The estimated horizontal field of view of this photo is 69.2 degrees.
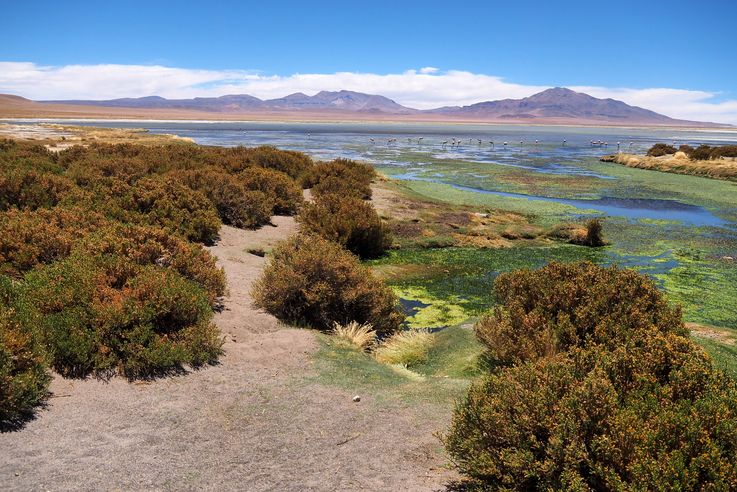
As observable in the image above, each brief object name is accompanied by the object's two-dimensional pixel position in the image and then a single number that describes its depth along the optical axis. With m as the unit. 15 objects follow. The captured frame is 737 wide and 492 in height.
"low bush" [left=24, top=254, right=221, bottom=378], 7.21
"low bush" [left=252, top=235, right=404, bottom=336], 10.97
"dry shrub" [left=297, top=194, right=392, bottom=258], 18.62
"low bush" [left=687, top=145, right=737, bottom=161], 52.47
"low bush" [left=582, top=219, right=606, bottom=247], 20.61
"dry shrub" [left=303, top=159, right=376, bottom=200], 25.75
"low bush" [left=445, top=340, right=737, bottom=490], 3.95
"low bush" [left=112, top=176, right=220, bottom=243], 15.88
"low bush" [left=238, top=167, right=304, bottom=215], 22.92
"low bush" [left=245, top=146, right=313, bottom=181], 29.72
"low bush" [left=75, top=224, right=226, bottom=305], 9.82
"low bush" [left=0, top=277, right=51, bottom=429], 5.66
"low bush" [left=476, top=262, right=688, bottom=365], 7.84
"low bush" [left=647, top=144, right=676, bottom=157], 61.41
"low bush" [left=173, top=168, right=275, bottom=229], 19.59
